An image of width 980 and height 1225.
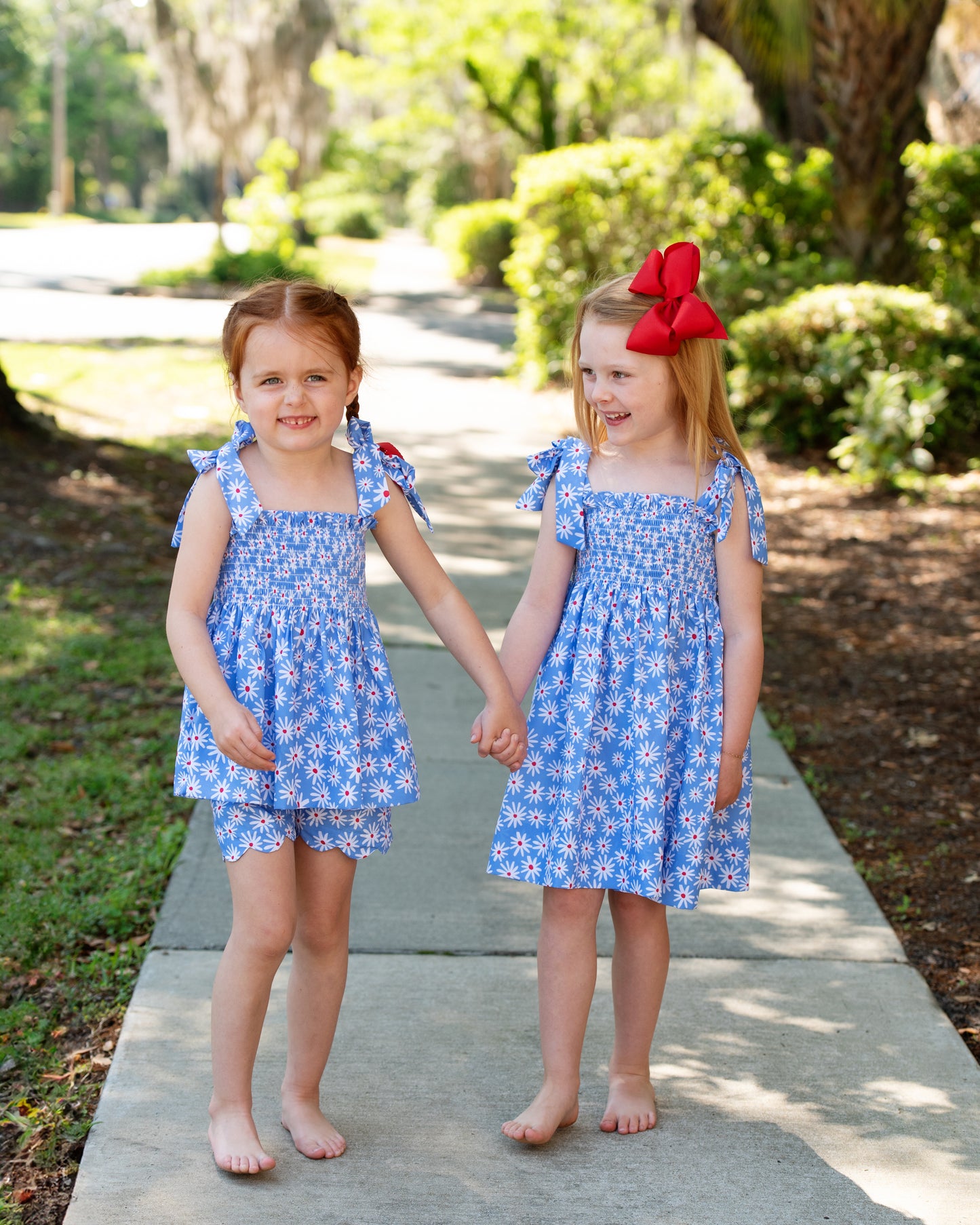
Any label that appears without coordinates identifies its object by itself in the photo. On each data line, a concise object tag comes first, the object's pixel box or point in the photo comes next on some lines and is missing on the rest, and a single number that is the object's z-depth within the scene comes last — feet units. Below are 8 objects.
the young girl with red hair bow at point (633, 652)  7.79
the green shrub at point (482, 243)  75.66
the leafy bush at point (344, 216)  132.98
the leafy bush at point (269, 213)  69.26
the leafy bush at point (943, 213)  34.76
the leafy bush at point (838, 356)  28.43
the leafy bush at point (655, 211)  35.91
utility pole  158.92
